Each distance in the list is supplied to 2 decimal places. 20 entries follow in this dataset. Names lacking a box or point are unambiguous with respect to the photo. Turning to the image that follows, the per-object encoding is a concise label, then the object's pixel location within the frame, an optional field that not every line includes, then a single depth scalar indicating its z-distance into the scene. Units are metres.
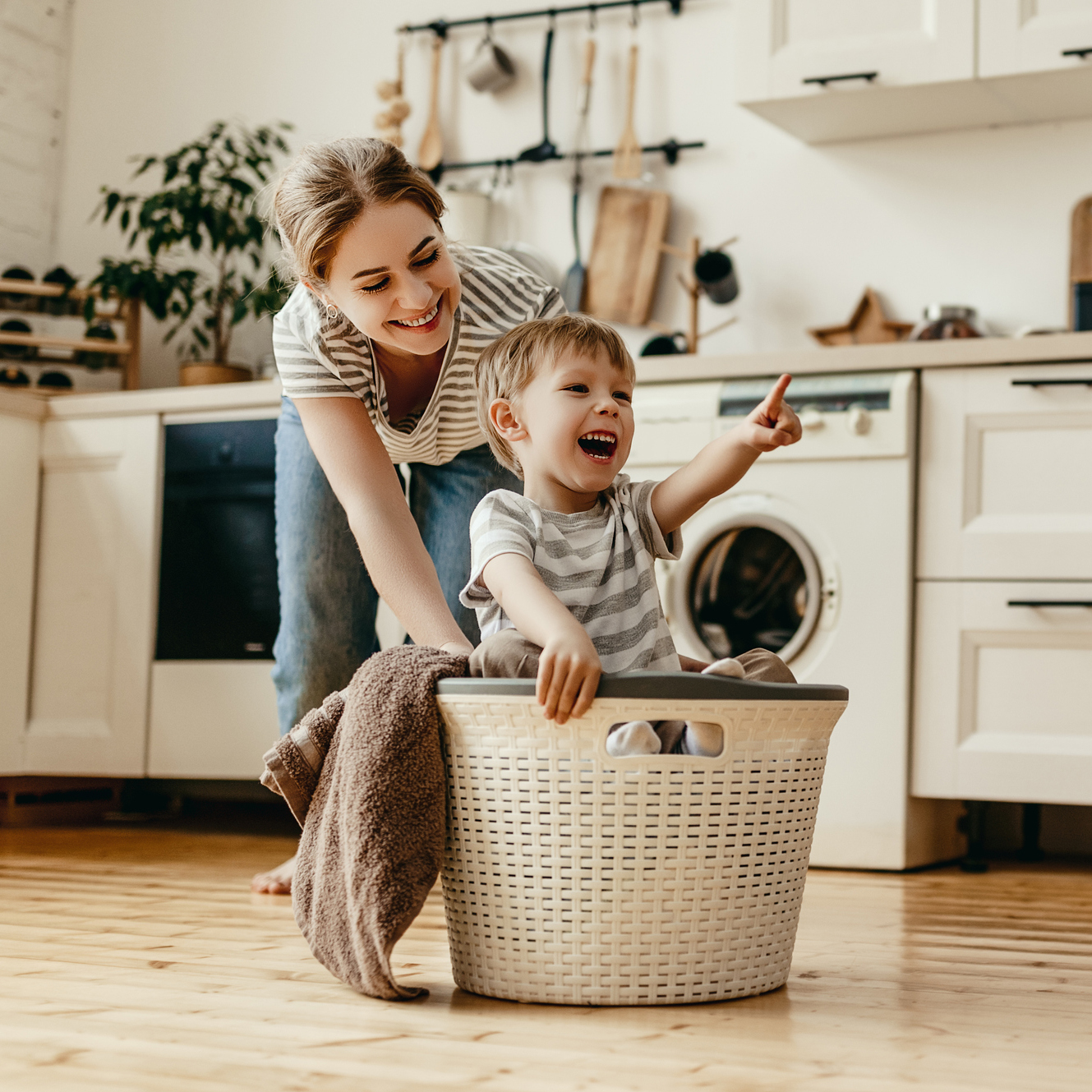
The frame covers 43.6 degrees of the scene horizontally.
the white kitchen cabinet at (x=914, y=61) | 2.24
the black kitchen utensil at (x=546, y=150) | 2.91
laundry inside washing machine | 2.18
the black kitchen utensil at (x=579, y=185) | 2.85
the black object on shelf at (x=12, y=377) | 2.91
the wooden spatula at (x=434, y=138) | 3.01
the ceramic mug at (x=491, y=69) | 2.93
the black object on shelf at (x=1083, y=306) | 2.30
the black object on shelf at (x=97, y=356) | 2.98
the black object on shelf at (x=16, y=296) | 2.99
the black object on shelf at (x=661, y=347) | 2.56
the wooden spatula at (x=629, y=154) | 2.84
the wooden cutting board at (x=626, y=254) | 2.81
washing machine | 2.07
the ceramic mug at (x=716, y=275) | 2.63
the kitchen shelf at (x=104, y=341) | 2.92
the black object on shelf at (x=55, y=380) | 2.91
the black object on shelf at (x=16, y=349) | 2.96
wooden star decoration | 2.58
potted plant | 2.87
